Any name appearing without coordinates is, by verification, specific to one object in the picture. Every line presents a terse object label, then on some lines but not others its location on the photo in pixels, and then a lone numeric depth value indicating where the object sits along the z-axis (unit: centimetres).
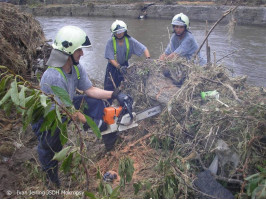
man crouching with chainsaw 285
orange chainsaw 349
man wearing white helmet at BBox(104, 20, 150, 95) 521
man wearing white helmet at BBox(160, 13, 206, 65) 498
